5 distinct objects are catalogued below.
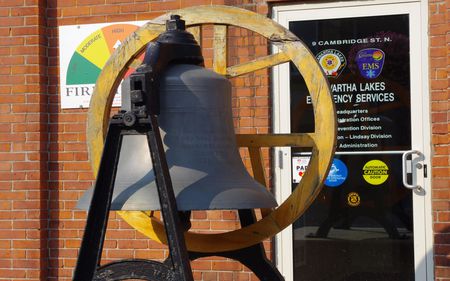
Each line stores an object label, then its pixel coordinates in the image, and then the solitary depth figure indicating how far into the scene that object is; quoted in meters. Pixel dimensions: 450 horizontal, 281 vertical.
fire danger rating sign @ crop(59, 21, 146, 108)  6.52
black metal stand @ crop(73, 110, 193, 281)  3.37
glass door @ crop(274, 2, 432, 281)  6.00
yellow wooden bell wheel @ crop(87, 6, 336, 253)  3.85
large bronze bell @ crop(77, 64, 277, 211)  3.53
